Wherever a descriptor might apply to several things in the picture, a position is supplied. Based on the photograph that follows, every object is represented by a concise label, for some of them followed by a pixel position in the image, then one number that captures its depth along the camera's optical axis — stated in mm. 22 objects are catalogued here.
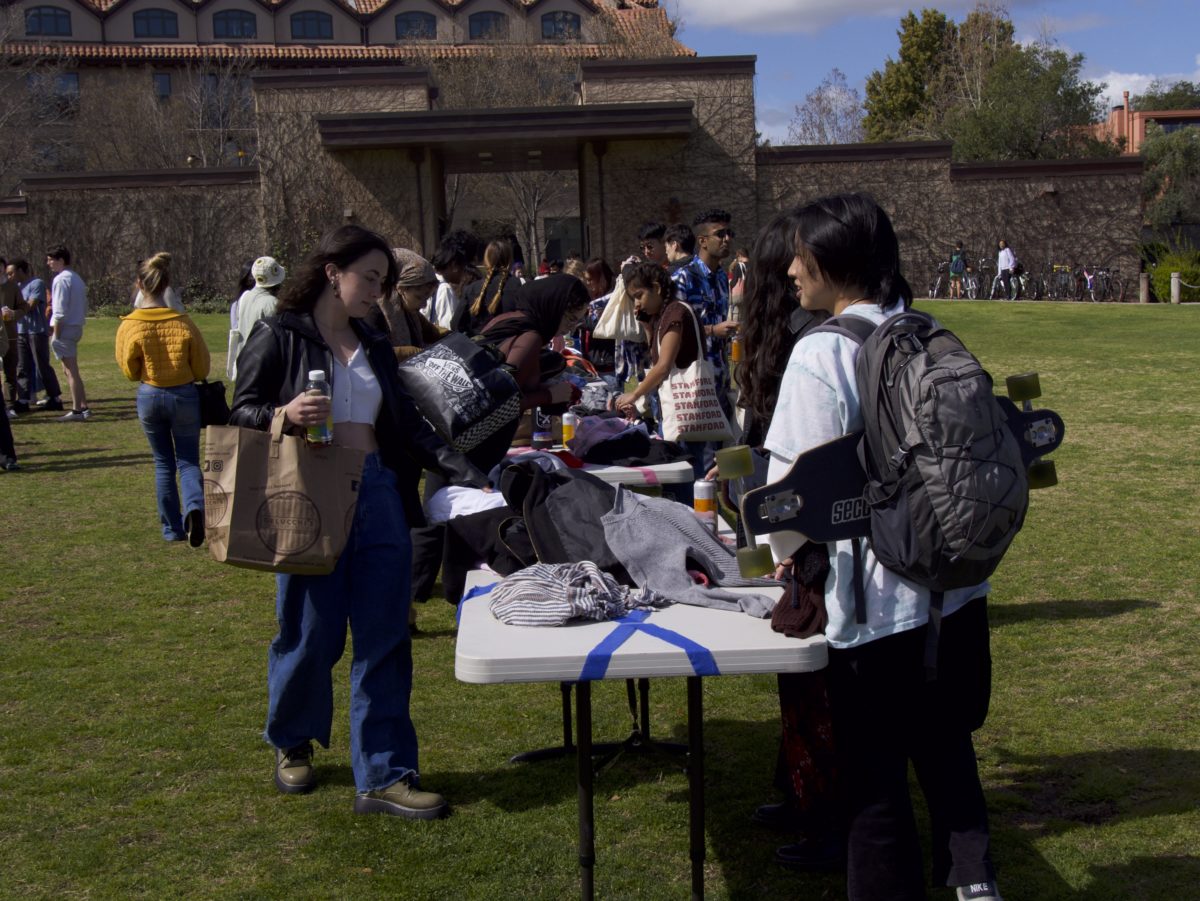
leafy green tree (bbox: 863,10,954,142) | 67000
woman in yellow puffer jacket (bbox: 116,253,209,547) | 7625
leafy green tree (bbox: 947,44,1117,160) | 46031
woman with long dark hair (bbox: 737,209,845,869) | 3520
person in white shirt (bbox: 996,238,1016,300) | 31594
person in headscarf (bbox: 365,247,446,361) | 6207
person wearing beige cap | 8422
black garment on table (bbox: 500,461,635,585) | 3670
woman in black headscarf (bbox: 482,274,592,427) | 5605
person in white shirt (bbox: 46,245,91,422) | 13484
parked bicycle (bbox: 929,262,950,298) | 33125
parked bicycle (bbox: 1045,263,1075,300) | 32031
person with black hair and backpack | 2711
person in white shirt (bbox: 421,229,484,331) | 9062
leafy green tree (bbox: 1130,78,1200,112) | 85938
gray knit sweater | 3379
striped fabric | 3180
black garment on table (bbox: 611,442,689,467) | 5441
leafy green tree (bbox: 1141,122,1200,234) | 52500
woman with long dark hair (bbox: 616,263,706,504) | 6352
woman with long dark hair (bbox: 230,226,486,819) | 3795
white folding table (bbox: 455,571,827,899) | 2887
